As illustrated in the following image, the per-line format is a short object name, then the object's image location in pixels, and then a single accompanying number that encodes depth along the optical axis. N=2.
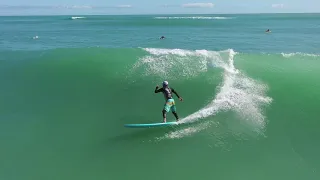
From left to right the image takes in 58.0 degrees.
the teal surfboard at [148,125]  9.46
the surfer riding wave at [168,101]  9.79
